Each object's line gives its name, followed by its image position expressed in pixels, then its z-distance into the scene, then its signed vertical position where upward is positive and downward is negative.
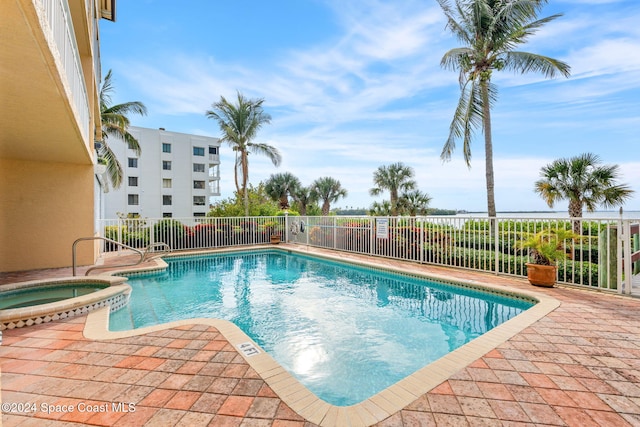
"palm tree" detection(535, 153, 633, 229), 10.22 +0.94
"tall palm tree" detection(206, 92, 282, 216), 15.85 +5.08
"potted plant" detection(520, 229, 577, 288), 5.41 -0.82
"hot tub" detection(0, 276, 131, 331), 3.70 -1.33
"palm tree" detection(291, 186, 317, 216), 28.25 +1.55
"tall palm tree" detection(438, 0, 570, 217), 9.25 +5.41
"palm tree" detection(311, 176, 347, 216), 28.31 +2.21
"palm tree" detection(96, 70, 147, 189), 13.43 +4.44
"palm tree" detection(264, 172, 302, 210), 27.94 +2.64
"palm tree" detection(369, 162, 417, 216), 20.95 +2.43
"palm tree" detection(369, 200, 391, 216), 18.34 +0.22
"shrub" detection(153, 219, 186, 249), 11.09 -0.72
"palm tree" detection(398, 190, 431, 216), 18.92 +0.53
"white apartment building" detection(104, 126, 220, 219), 29.16 +4.30
